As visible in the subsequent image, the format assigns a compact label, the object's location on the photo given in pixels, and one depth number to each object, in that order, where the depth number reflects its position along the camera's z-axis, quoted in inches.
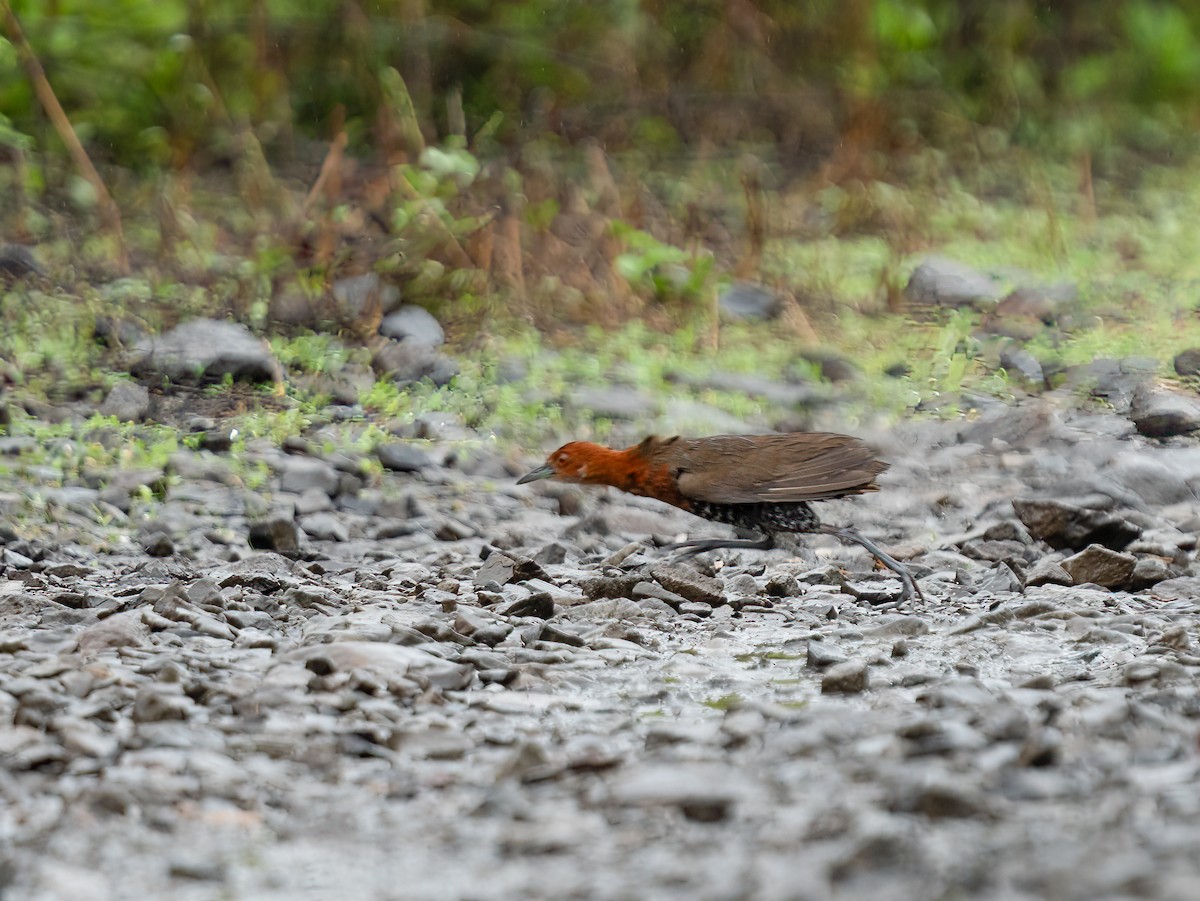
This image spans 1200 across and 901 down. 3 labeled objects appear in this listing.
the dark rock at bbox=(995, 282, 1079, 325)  699.4
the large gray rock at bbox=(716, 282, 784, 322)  703.1
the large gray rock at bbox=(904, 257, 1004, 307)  720.3
